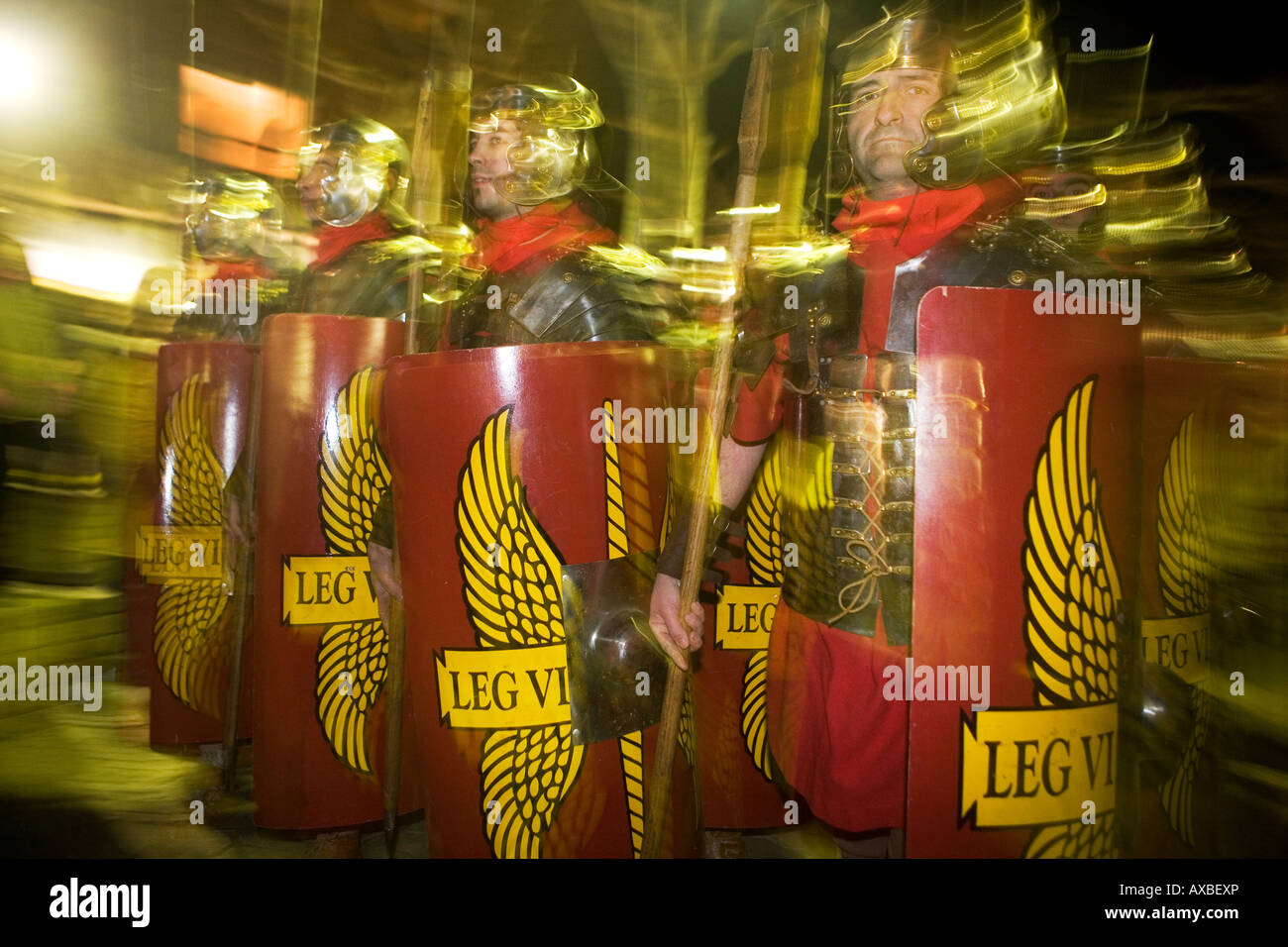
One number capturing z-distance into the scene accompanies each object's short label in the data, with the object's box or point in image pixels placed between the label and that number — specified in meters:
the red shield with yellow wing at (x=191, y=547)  2.37
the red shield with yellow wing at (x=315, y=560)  1.94
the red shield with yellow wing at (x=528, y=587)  1.40
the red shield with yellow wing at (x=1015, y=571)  1.15
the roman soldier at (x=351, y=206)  2.14
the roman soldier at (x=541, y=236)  1.57
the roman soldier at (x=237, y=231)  2.68
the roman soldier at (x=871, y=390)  1.24
